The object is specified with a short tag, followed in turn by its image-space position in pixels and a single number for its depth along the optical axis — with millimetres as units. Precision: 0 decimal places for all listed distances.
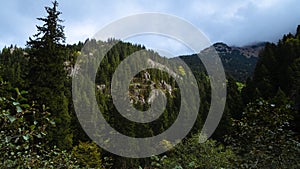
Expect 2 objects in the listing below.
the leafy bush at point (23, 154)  2316
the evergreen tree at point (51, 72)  18645
